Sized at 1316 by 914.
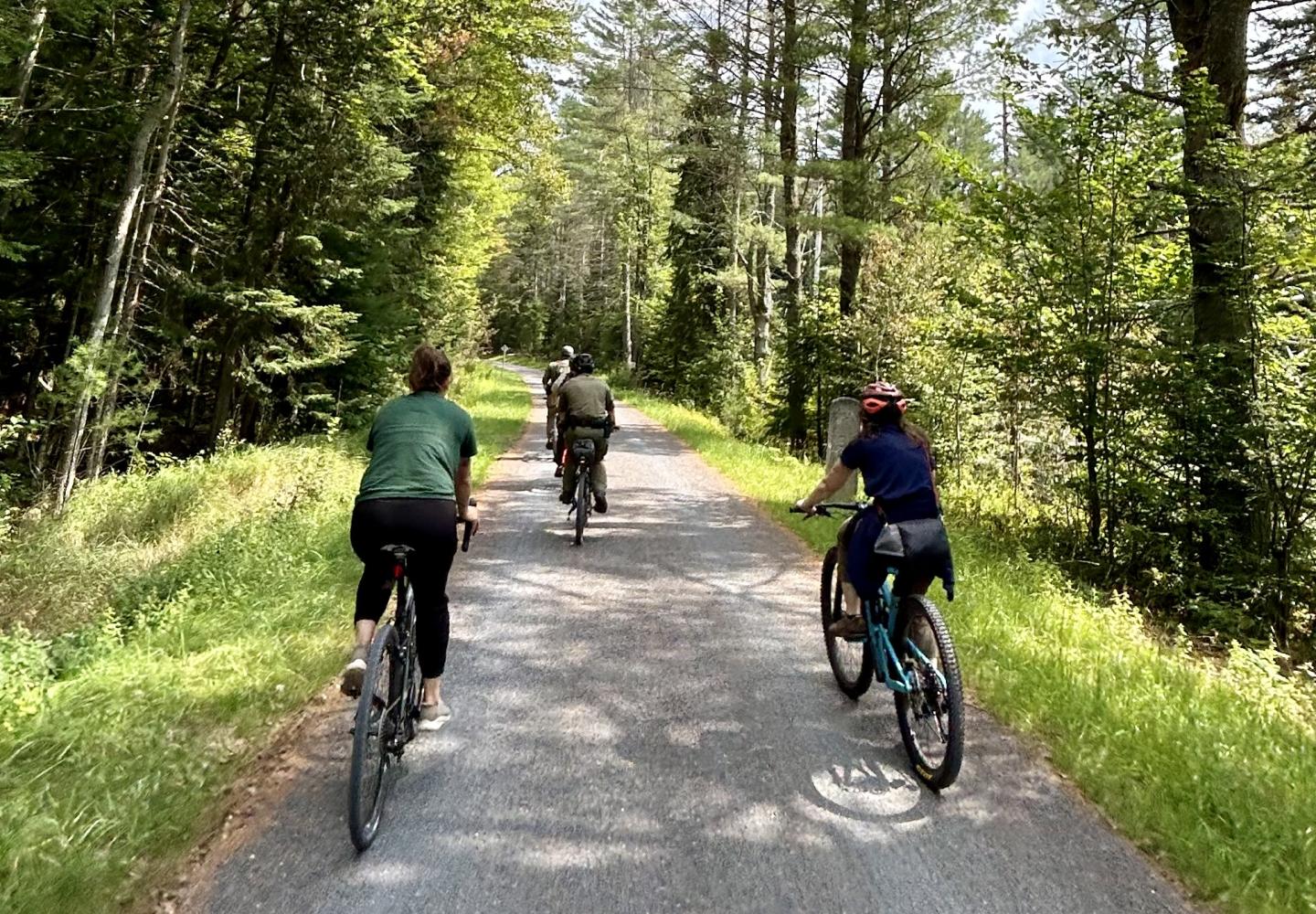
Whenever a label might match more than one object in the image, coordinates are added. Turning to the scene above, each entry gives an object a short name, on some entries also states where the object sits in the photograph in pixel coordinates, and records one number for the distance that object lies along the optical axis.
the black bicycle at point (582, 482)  8.20
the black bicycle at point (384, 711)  2.95
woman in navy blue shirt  3.99
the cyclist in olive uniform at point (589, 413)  8.45
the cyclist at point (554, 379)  11.05
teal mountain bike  3.45
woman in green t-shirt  3.40
